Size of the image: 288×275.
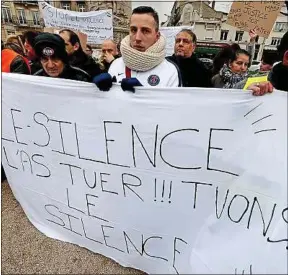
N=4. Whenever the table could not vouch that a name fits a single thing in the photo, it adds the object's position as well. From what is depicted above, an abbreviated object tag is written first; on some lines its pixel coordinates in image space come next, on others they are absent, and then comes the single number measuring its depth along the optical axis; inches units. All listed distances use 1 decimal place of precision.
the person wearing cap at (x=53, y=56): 79.5
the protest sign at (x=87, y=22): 252.4
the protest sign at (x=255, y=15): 128.6
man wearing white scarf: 71.2
